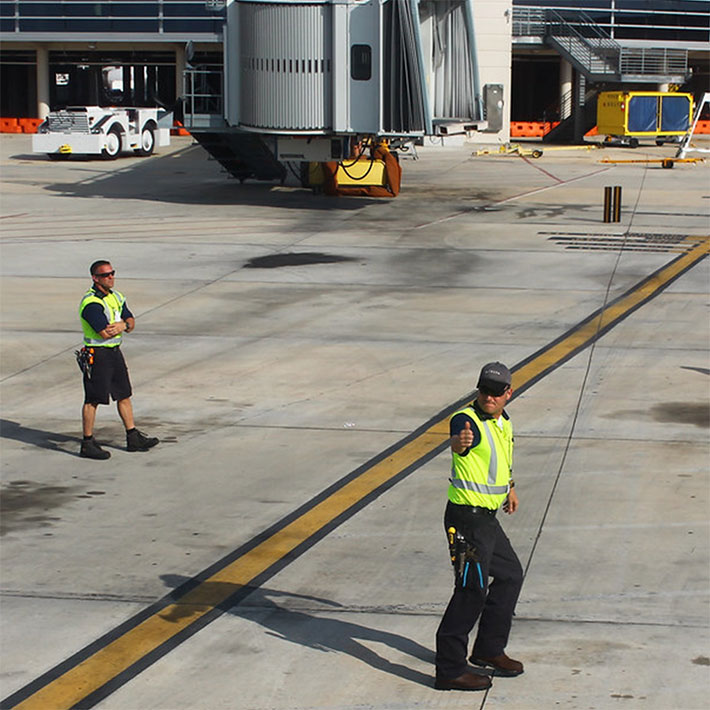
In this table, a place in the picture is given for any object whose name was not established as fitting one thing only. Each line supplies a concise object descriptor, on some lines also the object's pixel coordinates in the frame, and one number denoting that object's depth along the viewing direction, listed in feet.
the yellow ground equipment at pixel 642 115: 182.50
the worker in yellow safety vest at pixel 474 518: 24.17
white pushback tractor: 154.10
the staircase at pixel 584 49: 203.62
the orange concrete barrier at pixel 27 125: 214.90
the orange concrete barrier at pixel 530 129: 226.79
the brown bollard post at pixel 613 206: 97.60
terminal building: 202.39
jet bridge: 103.14
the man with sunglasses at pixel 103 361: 40.45
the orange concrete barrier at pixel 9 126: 214.48
